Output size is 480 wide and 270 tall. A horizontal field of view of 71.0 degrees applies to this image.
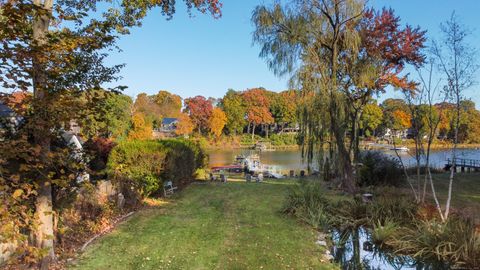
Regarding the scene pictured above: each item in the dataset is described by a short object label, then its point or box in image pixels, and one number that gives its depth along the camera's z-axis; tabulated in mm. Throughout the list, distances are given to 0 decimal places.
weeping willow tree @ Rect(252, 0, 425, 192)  11234
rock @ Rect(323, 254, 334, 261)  5569
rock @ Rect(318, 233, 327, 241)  6666
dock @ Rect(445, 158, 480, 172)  23766
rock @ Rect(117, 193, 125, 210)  8125
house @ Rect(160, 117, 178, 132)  65894
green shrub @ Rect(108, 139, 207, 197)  9109
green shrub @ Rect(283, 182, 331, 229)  7623
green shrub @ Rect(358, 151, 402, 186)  13242
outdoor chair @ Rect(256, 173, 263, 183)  17719
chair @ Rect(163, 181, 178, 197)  10603
